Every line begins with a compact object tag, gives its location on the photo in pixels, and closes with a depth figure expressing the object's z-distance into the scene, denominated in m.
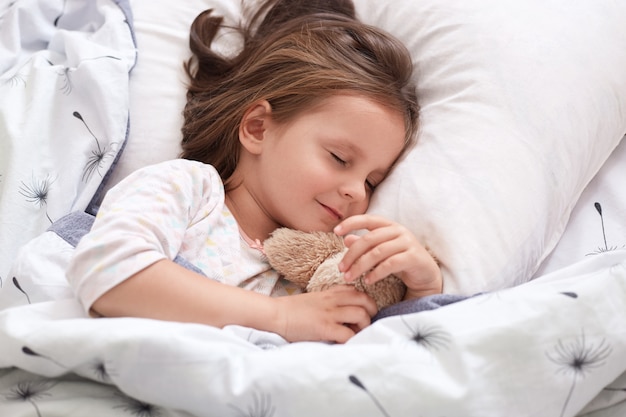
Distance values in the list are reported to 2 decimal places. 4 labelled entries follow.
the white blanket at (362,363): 0.73
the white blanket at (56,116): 1.09
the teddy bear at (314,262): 0.98
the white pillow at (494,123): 1.00
